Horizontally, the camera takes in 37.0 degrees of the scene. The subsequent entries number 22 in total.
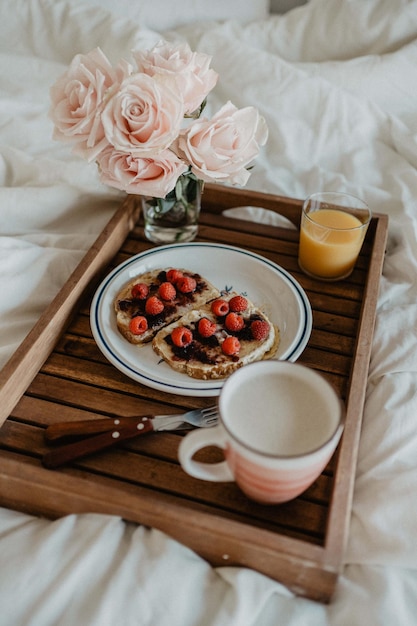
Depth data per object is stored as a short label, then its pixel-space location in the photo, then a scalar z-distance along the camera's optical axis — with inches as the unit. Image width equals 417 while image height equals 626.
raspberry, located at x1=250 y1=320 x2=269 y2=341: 38.1
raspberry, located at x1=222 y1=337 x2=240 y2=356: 37.0
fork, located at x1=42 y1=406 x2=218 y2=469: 31.9
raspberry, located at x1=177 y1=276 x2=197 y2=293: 41.4
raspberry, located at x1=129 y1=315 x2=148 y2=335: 38.9
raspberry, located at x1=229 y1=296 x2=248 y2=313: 39.9
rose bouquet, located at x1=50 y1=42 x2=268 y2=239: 36.2
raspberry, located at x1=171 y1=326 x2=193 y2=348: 37.6
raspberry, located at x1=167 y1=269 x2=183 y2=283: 42.2
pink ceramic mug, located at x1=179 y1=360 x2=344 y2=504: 27.1
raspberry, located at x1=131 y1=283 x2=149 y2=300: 41.0
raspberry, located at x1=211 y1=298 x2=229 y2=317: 39.6
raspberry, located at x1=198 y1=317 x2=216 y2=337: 37.9
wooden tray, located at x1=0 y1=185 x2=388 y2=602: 28.9
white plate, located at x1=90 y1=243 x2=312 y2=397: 36.7
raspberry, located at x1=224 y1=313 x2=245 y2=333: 38.5
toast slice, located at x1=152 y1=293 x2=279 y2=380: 36.9
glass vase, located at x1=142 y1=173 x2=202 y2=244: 45.0
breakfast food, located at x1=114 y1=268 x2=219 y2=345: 39.4
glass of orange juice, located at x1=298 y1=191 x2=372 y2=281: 43.9
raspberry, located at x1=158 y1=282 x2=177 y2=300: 40.8
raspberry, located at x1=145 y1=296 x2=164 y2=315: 39.9
